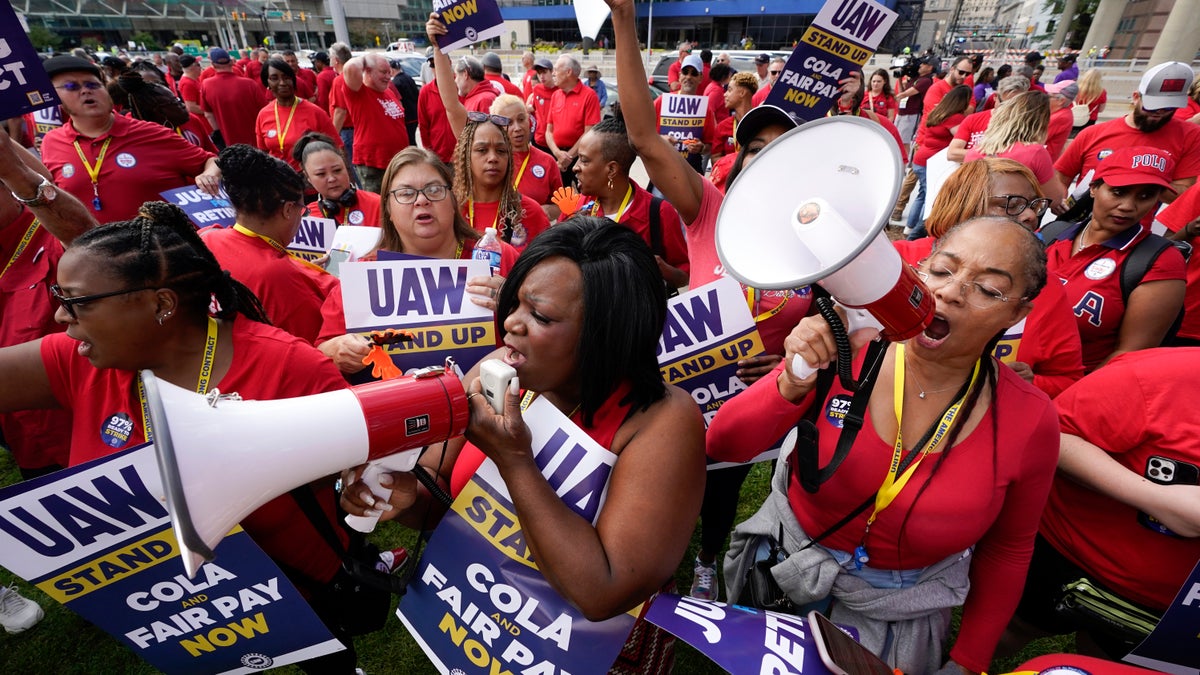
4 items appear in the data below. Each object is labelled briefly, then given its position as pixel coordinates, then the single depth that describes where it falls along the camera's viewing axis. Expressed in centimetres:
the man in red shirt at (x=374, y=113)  686
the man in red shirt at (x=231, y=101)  770
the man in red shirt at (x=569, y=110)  791
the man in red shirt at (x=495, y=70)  934
